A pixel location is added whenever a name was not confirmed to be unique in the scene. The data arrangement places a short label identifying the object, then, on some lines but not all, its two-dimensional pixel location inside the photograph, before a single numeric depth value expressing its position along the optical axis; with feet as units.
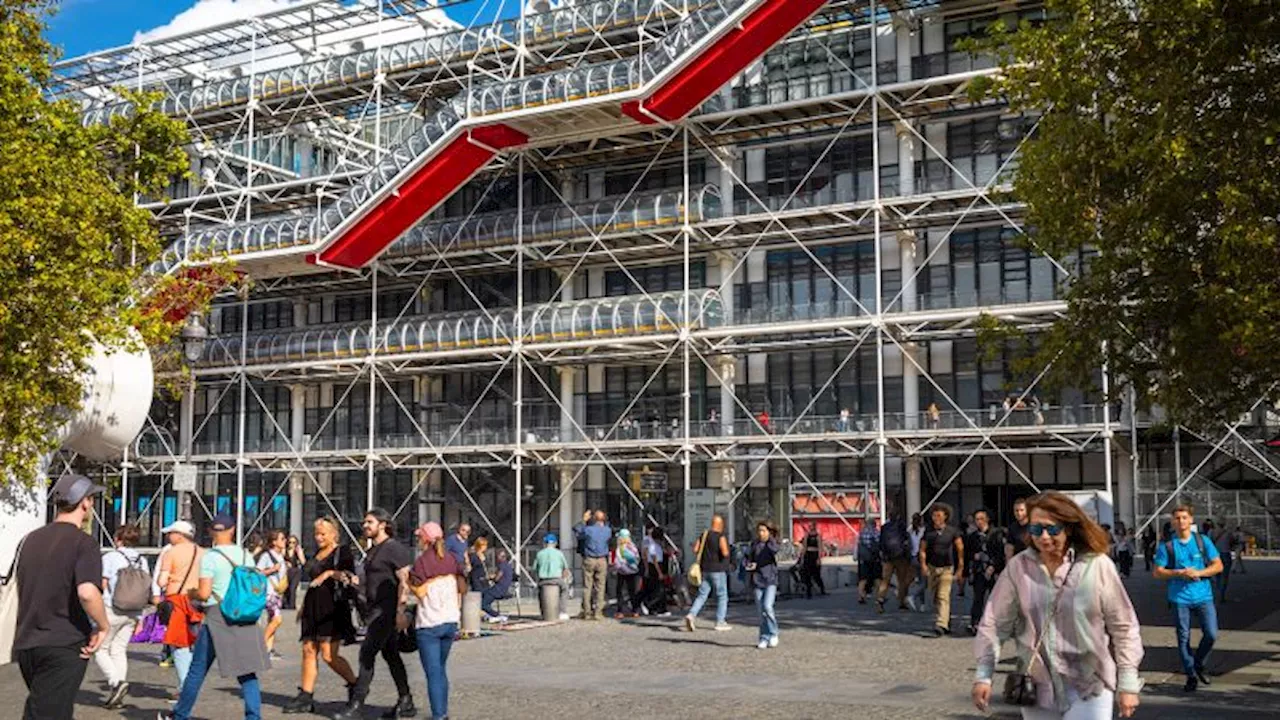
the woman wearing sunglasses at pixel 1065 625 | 20.20
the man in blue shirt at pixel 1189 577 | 43.09
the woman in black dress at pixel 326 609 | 41.81
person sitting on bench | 78.64
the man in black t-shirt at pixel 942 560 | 62.54
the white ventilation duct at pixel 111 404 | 71.10
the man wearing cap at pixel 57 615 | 25.54
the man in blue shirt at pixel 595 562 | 77.97
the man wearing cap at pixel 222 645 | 36.17
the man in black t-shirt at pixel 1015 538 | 54.36
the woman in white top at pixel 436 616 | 37.88
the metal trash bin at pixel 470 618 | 69.77
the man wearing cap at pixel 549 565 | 77.00
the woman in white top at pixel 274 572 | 50.55
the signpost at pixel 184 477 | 74.84
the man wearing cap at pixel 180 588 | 38.45
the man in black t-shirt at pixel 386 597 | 39.96
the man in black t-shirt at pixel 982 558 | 62.75
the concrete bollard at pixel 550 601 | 77.30
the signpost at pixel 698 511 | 85.51
